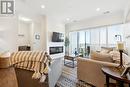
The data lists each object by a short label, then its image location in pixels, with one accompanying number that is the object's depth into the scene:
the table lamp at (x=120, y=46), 1.15
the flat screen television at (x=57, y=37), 4.21
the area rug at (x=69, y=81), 1.71
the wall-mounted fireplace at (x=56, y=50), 4.17
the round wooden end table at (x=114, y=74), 0.84
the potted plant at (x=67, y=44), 4.91
